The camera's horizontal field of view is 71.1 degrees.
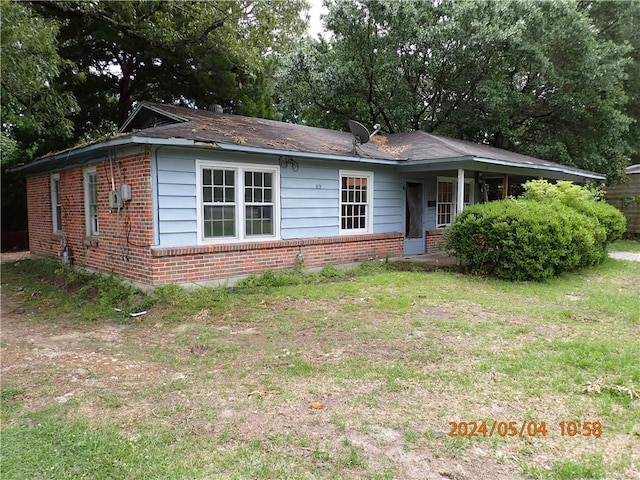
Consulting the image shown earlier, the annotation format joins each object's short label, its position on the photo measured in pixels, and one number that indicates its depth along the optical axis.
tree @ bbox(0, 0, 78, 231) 6.69
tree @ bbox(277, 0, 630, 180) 15.10
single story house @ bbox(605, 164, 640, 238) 17.78
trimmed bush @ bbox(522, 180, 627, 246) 10.26
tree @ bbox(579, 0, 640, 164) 17.05
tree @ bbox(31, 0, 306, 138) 9.27
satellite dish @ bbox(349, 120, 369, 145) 9.91
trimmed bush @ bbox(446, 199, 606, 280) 8.29
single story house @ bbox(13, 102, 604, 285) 7.16
